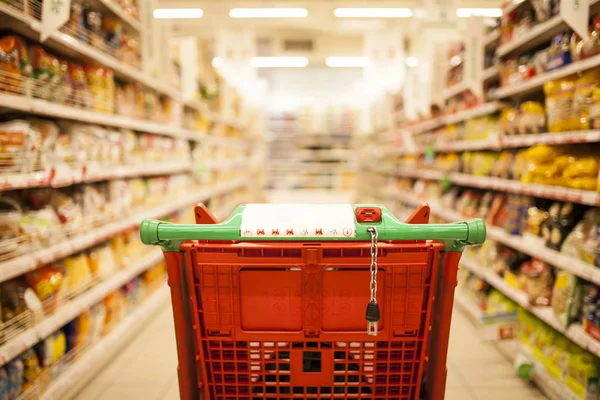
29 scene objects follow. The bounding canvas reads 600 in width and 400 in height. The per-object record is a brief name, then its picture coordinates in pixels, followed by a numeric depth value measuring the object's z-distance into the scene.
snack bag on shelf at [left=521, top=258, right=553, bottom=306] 2.45
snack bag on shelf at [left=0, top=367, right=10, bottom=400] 1.78
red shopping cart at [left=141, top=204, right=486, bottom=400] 1.10
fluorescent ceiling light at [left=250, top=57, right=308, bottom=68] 10.80
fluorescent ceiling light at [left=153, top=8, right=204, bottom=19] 7.95
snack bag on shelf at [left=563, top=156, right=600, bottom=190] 2.07
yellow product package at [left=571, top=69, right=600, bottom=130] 2.05
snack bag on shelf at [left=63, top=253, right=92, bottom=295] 2.36
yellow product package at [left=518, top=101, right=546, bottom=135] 2.54
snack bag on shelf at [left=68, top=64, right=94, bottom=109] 2.45
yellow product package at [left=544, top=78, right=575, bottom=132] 2.21
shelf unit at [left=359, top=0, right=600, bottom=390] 2.09
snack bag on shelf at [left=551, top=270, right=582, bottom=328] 2.12
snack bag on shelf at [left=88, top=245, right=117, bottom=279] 2.65
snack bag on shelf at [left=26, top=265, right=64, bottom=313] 2.09
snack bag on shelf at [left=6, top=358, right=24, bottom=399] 1.85
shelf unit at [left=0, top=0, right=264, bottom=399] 1.88
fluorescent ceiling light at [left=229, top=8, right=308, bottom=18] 7.35
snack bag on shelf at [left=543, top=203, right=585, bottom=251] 2.29
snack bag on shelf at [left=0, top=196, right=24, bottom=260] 1.84
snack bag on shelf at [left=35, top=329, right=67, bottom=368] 2.11
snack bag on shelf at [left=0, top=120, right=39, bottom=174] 1.83
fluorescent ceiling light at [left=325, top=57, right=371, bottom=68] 10.57
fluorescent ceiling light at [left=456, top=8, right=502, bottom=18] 7.99
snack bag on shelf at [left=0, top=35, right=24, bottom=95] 1.85
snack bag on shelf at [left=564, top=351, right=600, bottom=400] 2.01
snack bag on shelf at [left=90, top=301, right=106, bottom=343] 2.60
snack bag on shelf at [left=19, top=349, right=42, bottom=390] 1.98
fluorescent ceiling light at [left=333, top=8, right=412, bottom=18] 7.20
